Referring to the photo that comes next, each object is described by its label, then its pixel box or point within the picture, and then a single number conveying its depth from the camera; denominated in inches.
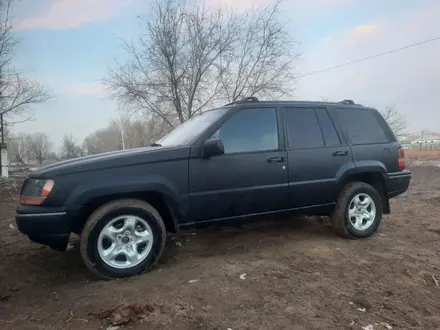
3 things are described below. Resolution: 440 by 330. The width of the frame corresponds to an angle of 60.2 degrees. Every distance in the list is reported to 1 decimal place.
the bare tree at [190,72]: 603.8
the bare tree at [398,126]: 1791.6
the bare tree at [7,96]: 617.2
